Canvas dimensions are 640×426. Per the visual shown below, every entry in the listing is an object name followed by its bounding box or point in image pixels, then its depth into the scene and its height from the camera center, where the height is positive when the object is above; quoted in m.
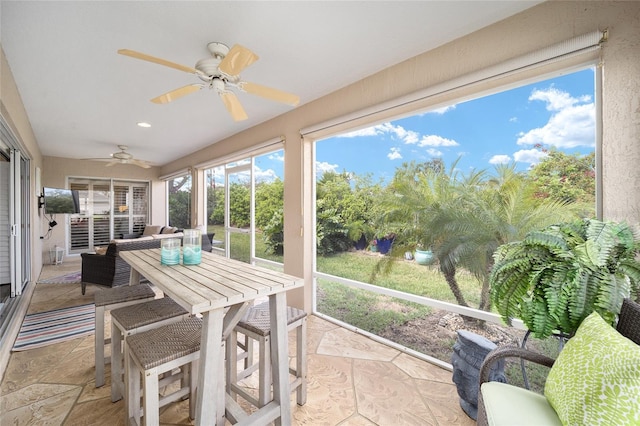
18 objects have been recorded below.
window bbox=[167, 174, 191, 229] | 6.02 +0.30
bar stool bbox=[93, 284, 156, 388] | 1.76 -0.59
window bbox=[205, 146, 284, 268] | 3.69 +0.08
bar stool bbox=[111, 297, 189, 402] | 1.50 -0.61
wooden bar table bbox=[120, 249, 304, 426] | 1.13 -0.45
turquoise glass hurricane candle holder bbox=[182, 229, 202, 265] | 1.69 -0.22
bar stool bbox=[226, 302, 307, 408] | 1.45 -0.80
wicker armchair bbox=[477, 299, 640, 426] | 0.93 -0.60
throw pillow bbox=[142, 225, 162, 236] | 5.87 -0.36
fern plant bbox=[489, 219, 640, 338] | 0.99 -0.24
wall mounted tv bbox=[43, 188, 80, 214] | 4.96 +0.24
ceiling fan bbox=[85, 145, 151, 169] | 4.49 +0.93
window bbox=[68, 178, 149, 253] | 6.50 +0.06
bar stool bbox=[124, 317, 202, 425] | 1.18 -0.67
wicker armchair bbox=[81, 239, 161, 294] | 3.29 -0.66
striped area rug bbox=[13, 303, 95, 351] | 2.44 -1.14
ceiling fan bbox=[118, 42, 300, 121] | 1.42 +0.81
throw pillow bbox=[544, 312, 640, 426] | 0.74 -0.51
